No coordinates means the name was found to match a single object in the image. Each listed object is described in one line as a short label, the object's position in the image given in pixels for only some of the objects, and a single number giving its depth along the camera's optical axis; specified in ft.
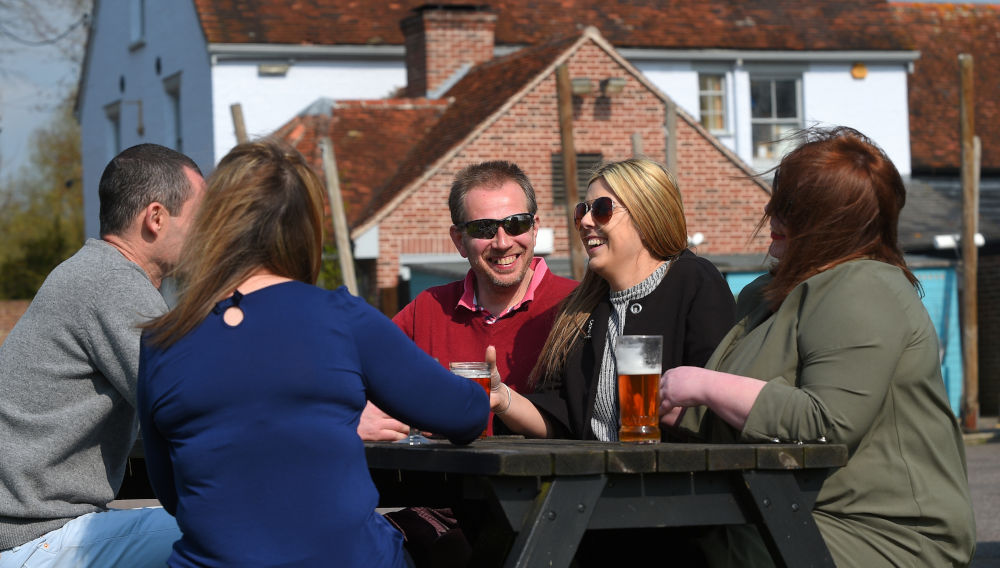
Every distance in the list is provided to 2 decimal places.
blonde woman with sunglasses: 14.98
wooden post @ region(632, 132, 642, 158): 59.72
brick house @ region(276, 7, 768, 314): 72.84
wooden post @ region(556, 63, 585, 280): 57.62
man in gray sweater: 13.08
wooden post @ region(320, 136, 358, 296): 58.90
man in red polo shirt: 17.58
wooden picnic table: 10.79
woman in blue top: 10.36
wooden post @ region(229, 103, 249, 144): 62.13
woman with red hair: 11.65
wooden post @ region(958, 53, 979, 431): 61.41
